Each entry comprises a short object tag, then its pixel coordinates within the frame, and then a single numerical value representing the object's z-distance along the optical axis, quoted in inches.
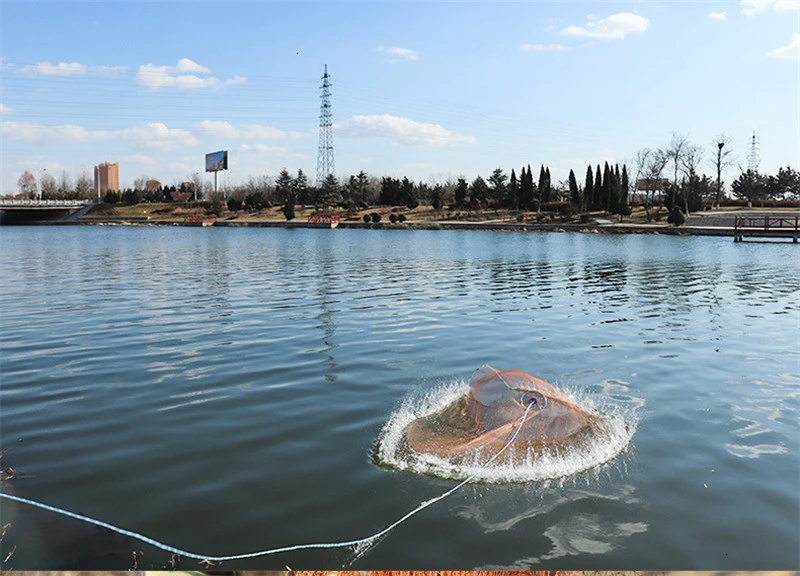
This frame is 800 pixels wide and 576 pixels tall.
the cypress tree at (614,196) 3144.7
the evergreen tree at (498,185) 3873.0
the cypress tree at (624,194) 3004.4
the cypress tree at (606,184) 3262.8
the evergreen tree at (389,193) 3964.1
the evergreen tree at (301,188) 4166.6
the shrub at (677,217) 2632.9
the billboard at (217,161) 4690.0
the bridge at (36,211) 3978.8
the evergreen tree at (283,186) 4626.0
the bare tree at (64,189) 5457.7
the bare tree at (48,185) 5860.2
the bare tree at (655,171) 3700.5
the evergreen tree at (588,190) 3353.8
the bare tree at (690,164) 3597.9
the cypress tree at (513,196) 3582.7
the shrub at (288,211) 3538.4
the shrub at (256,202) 3981.3
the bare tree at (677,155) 3666.3
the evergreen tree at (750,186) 4148.6
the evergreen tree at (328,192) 3858.3
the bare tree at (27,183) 6008.9
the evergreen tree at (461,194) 3710.6
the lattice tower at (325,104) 3740.2
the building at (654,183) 3590.6
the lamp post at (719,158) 3748.3
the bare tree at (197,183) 5677.2
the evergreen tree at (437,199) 3609.7
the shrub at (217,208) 3873.0
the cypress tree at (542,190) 3633.6
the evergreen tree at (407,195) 3855.8
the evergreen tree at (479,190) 3846.0
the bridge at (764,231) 2043.3
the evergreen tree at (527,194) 3550.7
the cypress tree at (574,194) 3391.7
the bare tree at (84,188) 5433.1
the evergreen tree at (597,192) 3346.5
